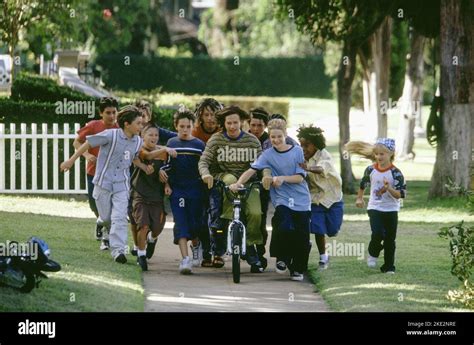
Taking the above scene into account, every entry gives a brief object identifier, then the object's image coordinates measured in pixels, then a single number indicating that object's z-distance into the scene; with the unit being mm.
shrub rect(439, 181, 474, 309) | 11289
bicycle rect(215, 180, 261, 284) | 12555
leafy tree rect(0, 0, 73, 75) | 27028
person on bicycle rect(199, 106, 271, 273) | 13047
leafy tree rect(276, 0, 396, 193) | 23375
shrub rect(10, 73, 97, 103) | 22312
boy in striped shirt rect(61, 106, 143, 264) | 13375
